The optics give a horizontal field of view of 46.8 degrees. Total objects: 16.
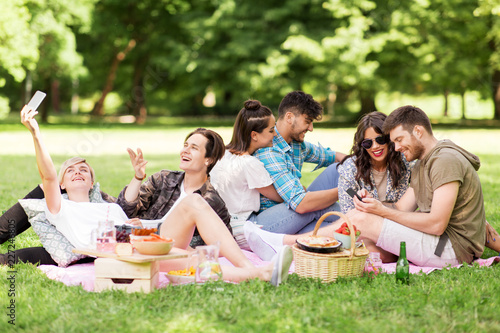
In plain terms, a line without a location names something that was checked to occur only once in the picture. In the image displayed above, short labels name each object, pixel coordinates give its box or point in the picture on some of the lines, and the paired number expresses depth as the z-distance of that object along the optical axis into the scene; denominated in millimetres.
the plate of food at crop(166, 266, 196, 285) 4082
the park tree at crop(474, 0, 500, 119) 20516
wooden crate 3840
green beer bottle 4074
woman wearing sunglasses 4965
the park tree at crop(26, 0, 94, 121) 23108
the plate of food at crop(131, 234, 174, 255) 3850
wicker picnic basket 4113
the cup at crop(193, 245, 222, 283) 3988
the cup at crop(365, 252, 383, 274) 4449
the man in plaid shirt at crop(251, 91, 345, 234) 5223
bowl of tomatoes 4293
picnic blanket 4113
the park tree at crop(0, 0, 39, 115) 20031
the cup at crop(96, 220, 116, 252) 3988
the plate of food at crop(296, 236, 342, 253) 4207
